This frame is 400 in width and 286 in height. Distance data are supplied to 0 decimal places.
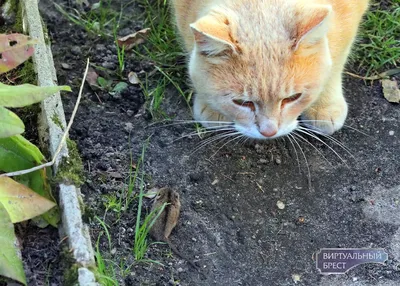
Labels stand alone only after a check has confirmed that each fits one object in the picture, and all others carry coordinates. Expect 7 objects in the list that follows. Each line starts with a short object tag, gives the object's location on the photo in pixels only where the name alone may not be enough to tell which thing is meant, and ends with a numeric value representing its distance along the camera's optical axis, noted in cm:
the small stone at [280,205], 242
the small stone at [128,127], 264
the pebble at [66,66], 287
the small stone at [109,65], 291
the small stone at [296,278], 222
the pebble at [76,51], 295
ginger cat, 213
